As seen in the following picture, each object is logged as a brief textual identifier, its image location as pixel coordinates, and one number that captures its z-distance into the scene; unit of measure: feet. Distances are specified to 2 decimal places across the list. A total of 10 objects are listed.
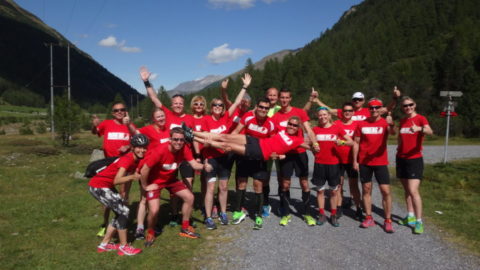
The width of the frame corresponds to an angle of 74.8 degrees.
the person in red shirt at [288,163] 22.11
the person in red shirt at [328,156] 21.17
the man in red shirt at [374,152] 20.86
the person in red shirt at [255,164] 21.02
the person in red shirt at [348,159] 22.21
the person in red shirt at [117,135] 20.06
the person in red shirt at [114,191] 17.07
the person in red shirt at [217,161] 21.56
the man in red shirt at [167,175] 17.54
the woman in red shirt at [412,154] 20.61
